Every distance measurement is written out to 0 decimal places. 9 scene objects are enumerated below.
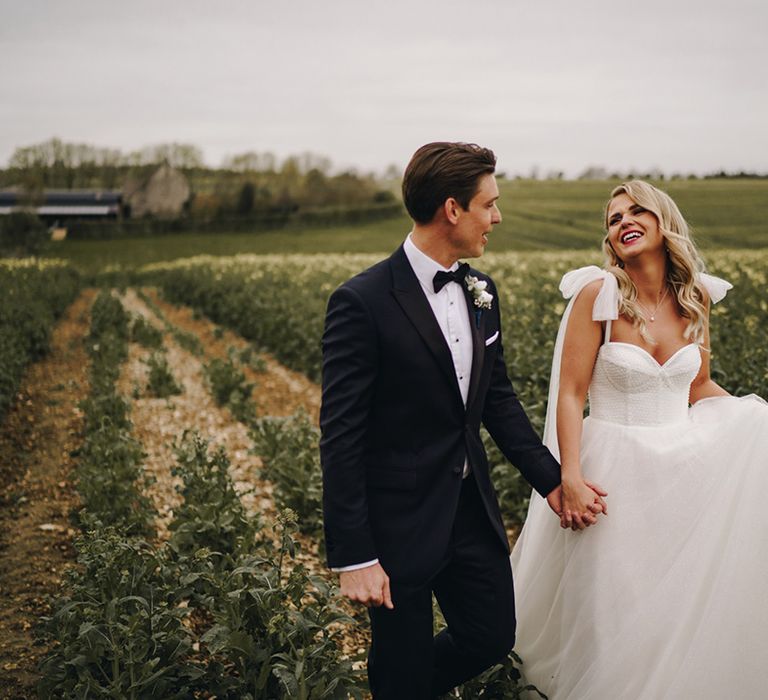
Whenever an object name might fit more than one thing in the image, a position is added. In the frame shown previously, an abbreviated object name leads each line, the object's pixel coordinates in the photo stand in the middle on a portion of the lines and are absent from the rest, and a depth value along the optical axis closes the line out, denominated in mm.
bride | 2715
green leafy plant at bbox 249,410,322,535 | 5922
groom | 2518
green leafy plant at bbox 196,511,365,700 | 2939
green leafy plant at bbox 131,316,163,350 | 14688
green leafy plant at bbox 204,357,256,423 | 9562
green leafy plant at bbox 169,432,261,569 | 4691
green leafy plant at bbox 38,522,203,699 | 3094
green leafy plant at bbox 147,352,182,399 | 10586
